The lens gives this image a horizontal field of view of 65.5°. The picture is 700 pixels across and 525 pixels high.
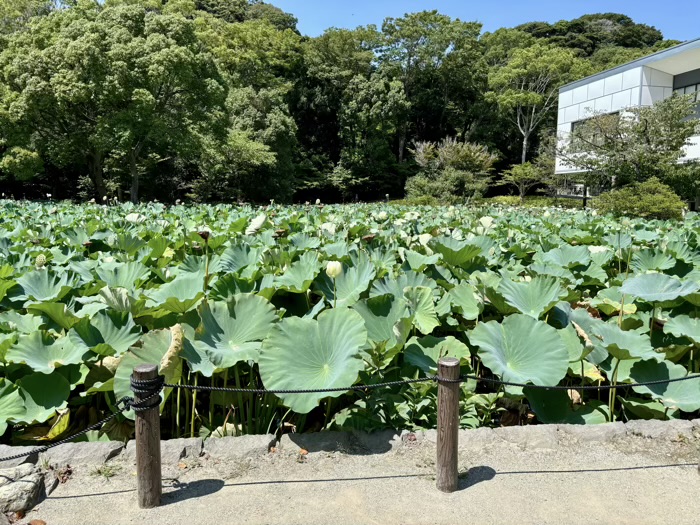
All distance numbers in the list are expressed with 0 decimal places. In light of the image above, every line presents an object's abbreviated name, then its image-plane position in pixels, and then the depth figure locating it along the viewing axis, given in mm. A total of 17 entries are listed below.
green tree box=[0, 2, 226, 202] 16859
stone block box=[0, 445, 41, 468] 2041
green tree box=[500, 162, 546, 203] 26703
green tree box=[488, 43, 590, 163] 31688
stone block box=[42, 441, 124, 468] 2088
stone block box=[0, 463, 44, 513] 1806
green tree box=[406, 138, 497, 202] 25281
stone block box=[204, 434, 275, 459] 2166
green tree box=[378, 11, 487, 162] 33500
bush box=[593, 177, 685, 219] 12695
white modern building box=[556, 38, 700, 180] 20562
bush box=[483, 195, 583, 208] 24688
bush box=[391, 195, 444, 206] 22141
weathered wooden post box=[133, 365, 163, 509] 1836
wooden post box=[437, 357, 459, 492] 1928
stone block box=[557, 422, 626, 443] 2311
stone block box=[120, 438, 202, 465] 2125
